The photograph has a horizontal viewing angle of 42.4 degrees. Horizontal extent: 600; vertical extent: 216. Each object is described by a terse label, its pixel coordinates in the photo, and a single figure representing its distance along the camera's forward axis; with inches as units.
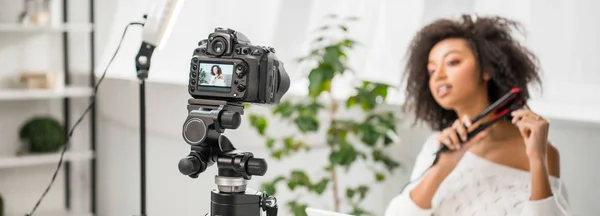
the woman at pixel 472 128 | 85.4
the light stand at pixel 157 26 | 78.1
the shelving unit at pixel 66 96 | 163.0
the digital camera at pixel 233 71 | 58.3
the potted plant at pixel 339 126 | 113.2
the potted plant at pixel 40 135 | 167.9
